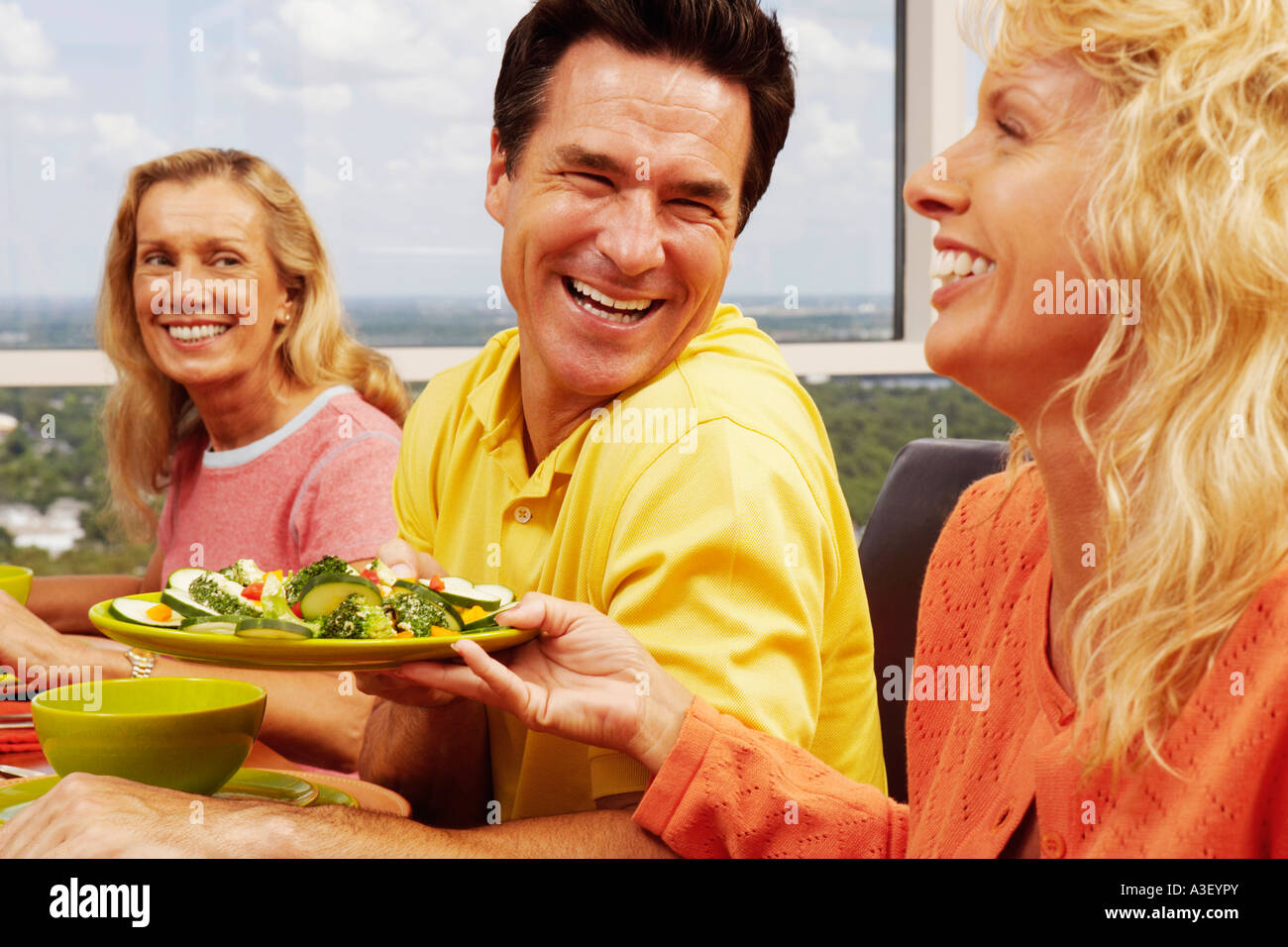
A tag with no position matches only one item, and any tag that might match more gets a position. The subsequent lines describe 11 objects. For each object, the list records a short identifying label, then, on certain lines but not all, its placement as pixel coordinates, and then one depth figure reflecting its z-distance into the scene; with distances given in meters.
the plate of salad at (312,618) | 1.06
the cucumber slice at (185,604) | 1.15
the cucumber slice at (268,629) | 1.06
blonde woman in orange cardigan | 0.77
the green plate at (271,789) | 1.10
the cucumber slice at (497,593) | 1.22
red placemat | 1.26
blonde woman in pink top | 2.15
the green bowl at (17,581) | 1.53
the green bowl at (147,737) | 1.00
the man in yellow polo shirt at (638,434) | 1.21
